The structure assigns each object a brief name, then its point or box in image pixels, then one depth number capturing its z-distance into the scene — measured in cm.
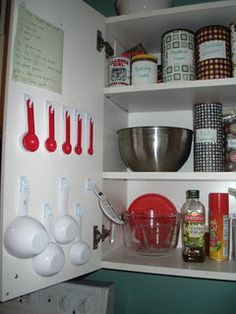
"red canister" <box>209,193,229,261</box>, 99
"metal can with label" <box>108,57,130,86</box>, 104
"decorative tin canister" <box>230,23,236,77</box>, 94
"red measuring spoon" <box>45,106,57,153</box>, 74
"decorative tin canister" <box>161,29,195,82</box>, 98
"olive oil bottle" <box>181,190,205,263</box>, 97
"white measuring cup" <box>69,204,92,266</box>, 80
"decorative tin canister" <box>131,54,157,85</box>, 102
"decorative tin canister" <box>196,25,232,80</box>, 94
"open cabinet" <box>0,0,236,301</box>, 68
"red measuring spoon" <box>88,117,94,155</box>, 91
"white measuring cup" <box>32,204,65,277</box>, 69
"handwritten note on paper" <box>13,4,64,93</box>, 69
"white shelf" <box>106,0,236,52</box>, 95
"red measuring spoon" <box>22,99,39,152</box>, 68
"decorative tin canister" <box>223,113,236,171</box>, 99
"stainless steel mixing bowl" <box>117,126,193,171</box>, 100
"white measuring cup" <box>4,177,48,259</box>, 64
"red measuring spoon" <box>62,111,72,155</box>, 80
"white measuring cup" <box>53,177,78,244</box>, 75
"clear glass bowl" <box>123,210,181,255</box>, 107
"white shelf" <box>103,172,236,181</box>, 90
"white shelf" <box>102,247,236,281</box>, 88
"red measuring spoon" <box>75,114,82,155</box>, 85
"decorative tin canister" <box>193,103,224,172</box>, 97
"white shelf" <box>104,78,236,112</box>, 93
